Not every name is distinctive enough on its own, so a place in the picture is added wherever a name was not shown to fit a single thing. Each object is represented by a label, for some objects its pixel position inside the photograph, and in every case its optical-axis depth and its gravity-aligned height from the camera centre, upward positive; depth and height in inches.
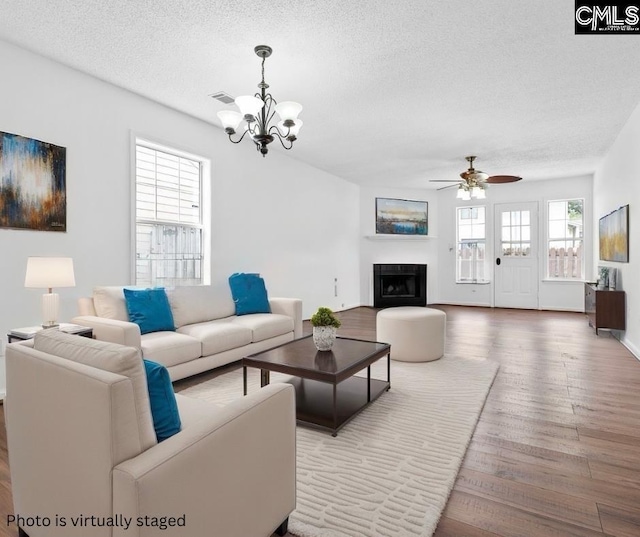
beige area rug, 63.5 -41.6
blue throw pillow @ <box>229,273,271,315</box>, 173.0 -12.7
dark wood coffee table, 96.1 -27.2
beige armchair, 39.6 -22.3
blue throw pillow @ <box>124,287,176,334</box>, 129.8 -14.9
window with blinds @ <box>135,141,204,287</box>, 165.0 +22.4
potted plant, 114.0 -18.6
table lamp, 106.3 -3.0
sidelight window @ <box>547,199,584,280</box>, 302.8 +22.2
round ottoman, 153.7 -28.0
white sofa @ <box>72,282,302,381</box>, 116.9 -22.7
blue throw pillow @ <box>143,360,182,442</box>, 48.4 -17.6
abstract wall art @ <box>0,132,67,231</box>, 117.3 +26.9
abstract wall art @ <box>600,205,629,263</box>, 182.7 +16.6
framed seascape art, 342.0 +45.8
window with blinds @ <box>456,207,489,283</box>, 341.7 +19.5
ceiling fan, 231.8 +53.5
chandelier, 111.6 +46.5
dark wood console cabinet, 195.6 -22.2
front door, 319.0 +9.7
